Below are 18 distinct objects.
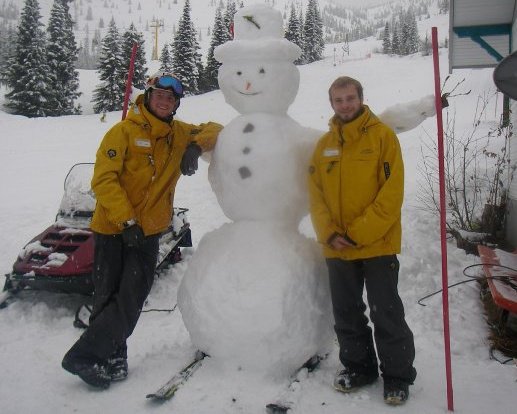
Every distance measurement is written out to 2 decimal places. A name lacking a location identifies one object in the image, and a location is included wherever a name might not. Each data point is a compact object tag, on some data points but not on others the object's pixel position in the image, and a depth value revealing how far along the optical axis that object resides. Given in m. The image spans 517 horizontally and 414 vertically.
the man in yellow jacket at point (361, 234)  2.50
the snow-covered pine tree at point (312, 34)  38.10
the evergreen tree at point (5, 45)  39.47
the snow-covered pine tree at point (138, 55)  24.74
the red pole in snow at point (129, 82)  3.47
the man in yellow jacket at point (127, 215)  2.76
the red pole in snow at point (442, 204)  2.36
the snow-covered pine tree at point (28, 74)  25.42
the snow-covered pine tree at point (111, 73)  25.67
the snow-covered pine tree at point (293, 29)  32.72
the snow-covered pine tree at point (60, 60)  26.92
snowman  2.76
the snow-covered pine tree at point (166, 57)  31.37
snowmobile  3.71
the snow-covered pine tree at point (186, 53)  27.55
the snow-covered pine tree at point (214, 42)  28.77
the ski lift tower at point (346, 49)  47.15
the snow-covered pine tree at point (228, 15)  29.11
